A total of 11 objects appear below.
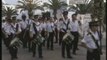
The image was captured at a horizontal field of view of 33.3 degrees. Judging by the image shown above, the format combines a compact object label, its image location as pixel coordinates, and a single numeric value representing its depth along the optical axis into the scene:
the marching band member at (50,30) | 7.88
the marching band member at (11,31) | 6.27
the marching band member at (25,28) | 7.68
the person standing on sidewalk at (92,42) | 3.98
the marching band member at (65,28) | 6.46
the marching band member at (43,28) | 7.48
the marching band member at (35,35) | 6.41
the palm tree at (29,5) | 20.86
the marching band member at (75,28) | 6.51
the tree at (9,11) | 19.09
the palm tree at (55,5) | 20.29
